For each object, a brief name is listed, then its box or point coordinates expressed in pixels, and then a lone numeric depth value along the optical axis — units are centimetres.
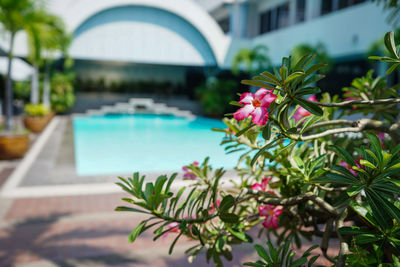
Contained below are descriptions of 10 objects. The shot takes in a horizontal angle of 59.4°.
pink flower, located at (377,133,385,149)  233
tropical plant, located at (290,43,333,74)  1406
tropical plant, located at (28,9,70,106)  908
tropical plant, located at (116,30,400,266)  128
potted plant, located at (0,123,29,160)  873
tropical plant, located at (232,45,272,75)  1922
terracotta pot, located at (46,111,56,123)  1546
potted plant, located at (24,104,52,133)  1365
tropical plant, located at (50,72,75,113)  2000
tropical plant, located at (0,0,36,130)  882
